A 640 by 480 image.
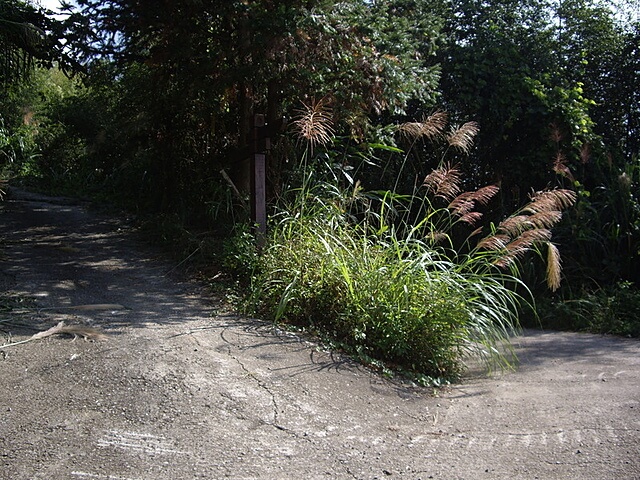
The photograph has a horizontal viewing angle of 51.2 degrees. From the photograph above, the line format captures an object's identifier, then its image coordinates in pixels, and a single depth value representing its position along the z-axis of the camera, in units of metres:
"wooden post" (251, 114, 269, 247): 7.50
